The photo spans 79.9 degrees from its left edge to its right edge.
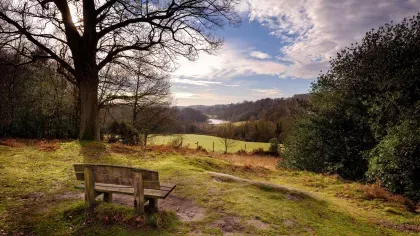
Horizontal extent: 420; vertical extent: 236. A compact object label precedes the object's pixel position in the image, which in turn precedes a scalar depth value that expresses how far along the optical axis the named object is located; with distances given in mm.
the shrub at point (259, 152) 33859
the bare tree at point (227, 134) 40281
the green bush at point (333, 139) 11023
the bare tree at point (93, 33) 11000
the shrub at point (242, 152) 34188
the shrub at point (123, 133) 19391
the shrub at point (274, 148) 33462
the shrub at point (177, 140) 25750
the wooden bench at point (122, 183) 4577
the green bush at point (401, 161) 7996
